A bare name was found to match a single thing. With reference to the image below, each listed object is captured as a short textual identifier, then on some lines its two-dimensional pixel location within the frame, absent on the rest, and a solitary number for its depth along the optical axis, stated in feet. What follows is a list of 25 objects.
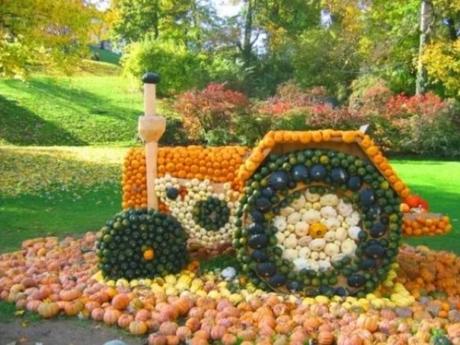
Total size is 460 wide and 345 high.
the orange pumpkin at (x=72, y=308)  15.83
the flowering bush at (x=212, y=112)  62.69
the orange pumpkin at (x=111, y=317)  15.26
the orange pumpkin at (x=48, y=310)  15.69
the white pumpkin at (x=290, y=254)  17.46
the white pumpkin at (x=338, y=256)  17.39
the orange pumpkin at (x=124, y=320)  15.03
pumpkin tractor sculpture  17.10
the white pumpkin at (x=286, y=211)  17.42
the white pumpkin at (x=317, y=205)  17.38
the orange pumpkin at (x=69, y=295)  16.42
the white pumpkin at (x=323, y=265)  17.31
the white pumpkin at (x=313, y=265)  17.35
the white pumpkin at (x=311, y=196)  17.36
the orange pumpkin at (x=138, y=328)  14.67
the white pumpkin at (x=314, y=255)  17.40
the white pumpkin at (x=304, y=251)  17.43
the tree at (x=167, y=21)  107.55
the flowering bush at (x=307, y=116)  62.23
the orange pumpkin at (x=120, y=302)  15.80
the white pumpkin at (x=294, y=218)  17.42
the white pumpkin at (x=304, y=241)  17.43
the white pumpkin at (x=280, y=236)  17.46
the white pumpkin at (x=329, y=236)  17.39
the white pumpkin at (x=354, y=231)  17.30
